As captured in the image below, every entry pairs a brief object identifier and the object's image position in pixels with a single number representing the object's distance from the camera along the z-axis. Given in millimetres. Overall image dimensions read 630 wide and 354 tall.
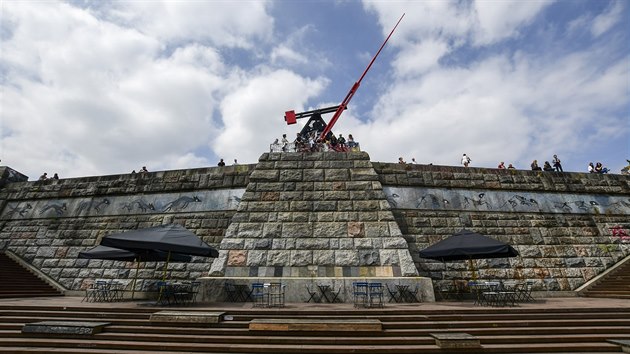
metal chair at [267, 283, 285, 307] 9075
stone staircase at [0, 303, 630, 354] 5809
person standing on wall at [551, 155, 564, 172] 16953
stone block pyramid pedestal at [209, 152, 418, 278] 10641
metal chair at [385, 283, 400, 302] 9719
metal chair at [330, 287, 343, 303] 9719
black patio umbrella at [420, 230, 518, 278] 8508
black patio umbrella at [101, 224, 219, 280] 7816
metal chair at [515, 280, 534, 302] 10286
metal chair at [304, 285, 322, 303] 9750
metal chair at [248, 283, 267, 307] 9289
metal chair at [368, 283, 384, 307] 8844
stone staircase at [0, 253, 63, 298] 10797
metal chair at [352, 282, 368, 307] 8789
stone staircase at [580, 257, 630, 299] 10866
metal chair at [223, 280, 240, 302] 9781
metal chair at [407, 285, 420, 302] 9758
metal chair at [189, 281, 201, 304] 9640
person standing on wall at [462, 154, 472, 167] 17758
